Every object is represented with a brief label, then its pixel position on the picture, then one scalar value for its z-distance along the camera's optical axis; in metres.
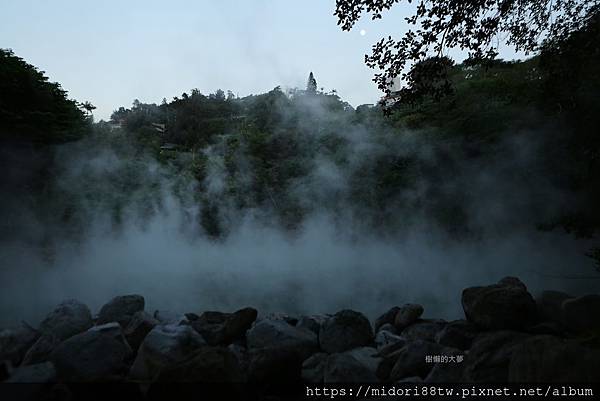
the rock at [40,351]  5.02
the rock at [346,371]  3.99
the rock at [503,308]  4.82
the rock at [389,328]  6.12
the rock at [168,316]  6.52
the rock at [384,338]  5.39
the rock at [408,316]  6.10
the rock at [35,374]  4.15
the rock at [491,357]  3.39
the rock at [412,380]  3.74
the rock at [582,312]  4.69
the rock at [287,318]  6.46
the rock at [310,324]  5.96
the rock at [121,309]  6.64
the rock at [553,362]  2.68
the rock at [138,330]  5.70
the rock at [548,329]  4.64
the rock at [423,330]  5.58
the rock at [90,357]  4.50
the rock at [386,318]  6.63
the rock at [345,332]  5.37
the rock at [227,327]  5.73
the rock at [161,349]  4.54
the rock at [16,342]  5.28
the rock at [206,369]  3.49
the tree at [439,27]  4.27
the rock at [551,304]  5.07
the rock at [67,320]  6.05
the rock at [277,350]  4.28
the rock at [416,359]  4.04
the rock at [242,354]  4.79
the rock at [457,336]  4.72
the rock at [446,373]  3.60
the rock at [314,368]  4.50
